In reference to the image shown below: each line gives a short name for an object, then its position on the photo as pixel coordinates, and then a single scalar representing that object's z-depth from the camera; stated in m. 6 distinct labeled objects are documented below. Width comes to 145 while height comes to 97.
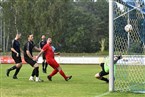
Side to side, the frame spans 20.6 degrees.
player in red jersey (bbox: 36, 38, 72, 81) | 16.16
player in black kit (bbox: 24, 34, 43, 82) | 16.30
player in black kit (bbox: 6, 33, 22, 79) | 17.33
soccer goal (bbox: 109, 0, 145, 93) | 12.27
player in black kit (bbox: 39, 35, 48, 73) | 21.99
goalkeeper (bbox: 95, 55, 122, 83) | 15.24
